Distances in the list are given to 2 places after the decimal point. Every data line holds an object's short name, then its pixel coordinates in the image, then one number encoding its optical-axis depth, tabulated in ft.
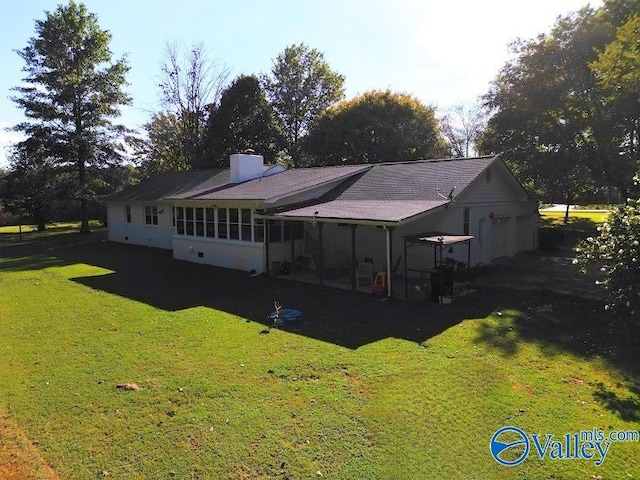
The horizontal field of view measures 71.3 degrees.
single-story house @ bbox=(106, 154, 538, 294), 48.42
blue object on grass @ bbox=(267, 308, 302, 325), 33.04
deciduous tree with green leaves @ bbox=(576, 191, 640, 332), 22.52
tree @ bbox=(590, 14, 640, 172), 48.14
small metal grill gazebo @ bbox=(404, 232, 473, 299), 38.81
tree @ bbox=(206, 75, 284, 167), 126.31
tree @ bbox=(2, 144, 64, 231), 104.83
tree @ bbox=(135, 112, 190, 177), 148.77
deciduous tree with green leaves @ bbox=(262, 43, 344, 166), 146.82
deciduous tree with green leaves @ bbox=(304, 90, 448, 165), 114.73
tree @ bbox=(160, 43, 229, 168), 132.36
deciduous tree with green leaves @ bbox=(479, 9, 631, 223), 74.38
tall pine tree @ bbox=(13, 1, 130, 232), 104.47
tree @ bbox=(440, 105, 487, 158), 174.09
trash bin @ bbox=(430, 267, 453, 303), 37.88
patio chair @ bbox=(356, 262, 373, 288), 46.50
